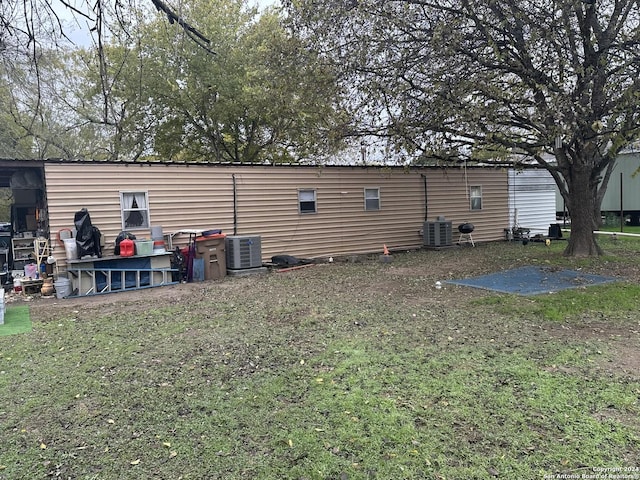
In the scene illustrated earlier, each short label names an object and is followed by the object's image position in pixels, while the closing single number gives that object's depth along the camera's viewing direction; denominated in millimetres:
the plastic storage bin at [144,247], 8578
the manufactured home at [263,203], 8758
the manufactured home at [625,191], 19156
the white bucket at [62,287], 7902
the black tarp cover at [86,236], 8250
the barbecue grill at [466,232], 13594
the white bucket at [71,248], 8117
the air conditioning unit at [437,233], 13227
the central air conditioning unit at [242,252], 9781
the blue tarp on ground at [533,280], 7164
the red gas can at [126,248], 8414
